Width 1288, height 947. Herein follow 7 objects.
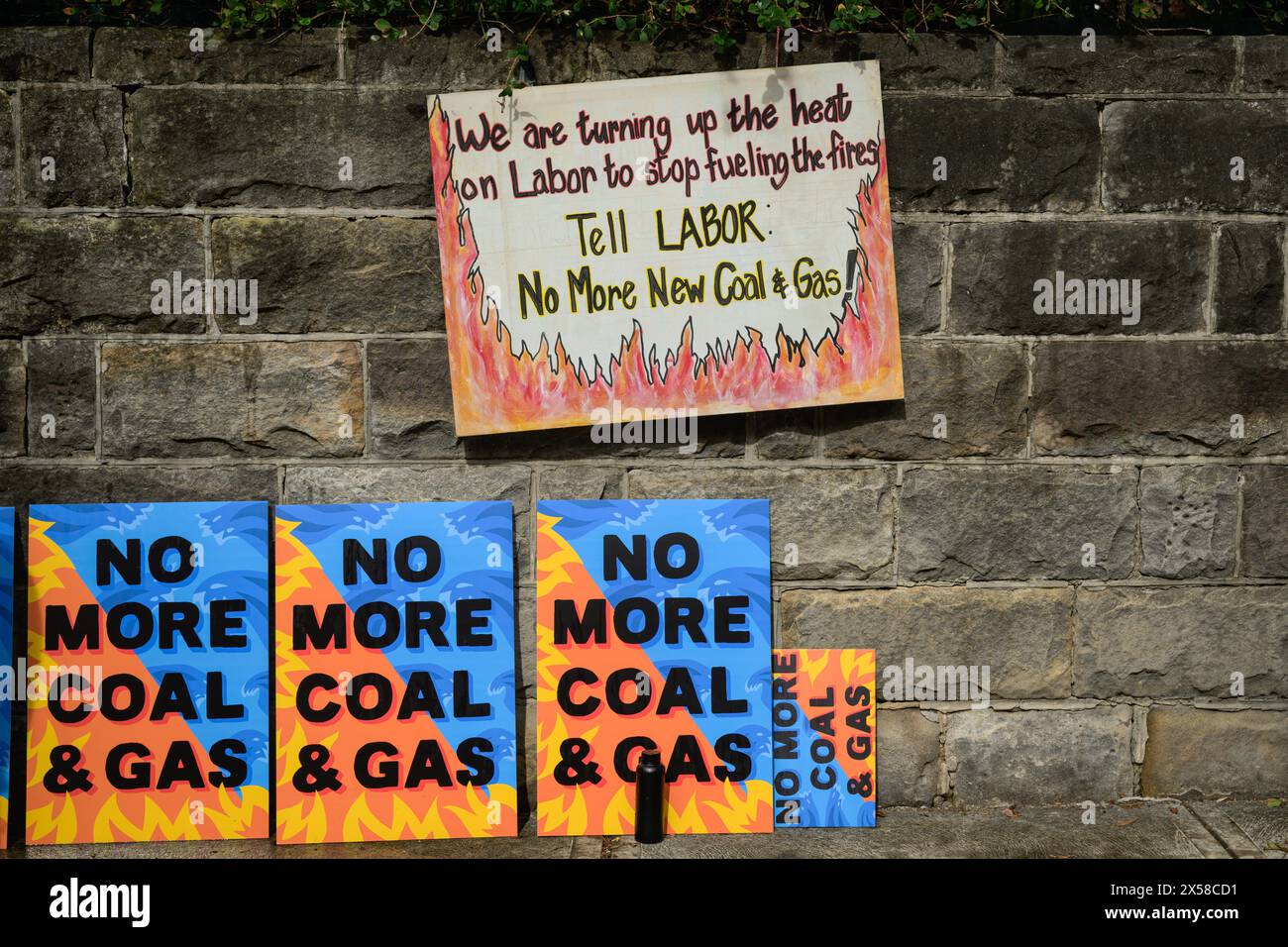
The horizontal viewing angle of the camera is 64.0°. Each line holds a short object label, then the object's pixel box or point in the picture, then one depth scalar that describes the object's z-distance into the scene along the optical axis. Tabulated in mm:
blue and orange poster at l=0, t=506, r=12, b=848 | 3150
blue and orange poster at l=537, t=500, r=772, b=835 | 3238
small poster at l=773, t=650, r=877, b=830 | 3275
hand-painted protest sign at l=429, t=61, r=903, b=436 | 3174
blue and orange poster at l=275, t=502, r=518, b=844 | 3195
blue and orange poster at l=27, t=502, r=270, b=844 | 3178
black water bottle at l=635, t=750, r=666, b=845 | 3104
